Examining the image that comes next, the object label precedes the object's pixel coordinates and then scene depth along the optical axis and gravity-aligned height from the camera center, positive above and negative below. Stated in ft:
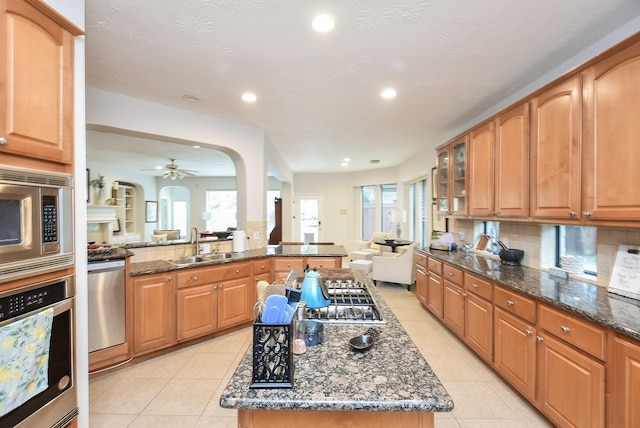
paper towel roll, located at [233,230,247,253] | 12.59 -1.26
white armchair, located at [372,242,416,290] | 17.21 -3.41
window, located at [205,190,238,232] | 31.24 +0.57
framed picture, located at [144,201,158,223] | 28.52 +0.09
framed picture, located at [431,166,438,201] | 16.83 +1.69
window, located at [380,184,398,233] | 25.31 +0.53
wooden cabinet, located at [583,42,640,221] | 5.23 +1.43
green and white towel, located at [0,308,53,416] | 3.75 -2.00
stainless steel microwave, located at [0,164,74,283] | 4.00 -0.14
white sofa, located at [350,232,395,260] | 22.43 -3.05
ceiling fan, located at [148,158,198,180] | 19.99 +3.12
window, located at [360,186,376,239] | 27.38 +0.09
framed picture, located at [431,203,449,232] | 15.44 -0.56
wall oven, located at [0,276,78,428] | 3.84 -2.13
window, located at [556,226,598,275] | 7.34 -1.00
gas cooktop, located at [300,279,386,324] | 4.75 -1.71
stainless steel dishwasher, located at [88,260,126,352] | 8.07 -2.61
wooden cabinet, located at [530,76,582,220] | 6.41 +1.45
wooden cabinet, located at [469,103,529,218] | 8.20 +1.46
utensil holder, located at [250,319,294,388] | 2.95 -1.49
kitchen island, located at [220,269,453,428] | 2.79 -1.83
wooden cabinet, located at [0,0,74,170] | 4.00 +1.88
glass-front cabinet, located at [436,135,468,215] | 11.84 +1.52
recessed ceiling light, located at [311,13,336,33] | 5.82 +3.91
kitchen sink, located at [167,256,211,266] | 10.70 -1.83
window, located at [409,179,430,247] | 19.65 +0.05
